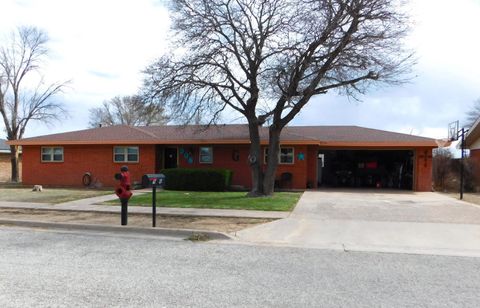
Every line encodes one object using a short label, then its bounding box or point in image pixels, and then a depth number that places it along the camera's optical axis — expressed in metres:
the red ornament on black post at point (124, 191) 11.23
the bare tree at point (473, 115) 55.53
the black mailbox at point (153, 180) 10.77
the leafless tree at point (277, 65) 16.17
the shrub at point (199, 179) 22.45
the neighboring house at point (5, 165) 37.69
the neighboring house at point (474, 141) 29.61
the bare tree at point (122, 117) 58.04
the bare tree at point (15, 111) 34.72
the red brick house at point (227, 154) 23.97
